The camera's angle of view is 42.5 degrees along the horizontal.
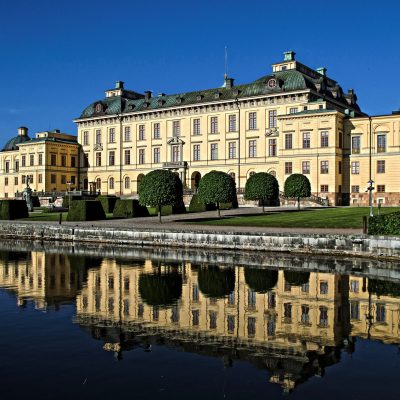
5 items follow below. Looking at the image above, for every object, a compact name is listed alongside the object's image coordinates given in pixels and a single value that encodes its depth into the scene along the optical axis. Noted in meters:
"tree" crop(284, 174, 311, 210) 43.16
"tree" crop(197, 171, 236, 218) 37.50
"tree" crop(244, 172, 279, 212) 40.00
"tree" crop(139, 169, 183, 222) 34.91
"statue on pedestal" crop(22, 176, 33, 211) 53.19
